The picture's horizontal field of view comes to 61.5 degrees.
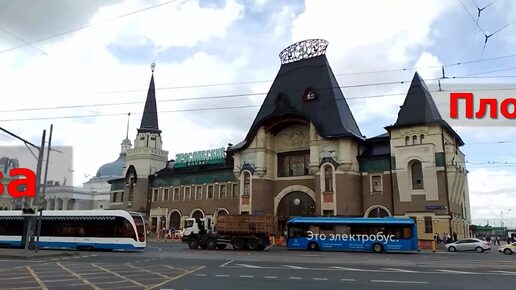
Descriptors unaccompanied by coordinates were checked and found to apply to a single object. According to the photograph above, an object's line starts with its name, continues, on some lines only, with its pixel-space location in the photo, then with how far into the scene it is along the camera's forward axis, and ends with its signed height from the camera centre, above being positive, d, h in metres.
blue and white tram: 28.72 -0.47
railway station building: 39.78 +6.22
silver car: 32.91 -1.35
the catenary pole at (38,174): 22.80 +2.51
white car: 31.00 -1.48
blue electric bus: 29.97 -0.55
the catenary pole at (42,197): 23.98 +1.41
